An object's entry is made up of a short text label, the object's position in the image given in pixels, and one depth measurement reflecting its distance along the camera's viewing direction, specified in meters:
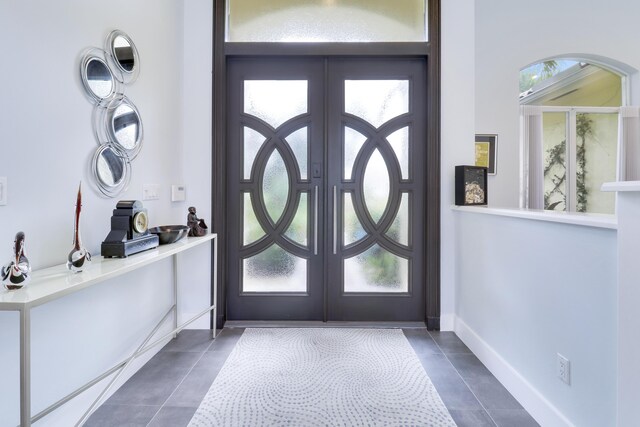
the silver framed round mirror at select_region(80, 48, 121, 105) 1.57
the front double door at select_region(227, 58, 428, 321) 2.72
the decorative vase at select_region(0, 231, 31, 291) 1.07
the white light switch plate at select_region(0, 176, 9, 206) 1.18
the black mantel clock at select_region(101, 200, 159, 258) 1.57
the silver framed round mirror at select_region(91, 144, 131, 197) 1.67
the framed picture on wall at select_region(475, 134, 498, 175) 3.30
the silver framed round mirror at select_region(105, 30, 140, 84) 1.77
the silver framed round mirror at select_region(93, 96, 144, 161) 1.71
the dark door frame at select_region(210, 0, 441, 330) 2.62
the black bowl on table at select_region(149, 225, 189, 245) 2.00
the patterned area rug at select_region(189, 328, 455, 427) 1.59
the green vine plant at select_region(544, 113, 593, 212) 3.67
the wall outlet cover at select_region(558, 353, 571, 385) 1.38
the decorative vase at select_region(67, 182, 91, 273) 1.28
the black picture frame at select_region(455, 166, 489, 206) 2.46
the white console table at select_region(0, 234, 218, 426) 0.96
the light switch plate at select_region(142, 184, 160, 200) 2.11
